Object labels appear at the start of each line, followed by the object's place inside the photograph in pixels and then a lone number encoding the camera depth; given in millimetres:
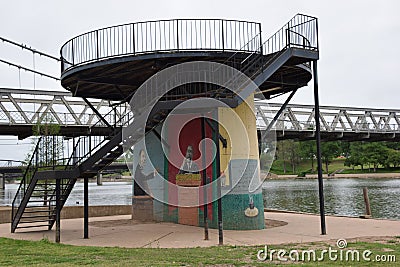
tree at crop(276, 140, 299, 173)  107531
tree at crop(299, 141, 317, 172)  109700
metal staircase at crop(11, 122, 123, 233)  17844
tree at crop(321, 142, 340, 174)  114056
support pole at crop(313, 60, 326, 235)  17750
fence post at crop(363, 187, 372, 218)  24012
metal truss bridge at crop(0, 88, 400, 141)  51469
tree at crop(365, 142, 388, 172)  110250
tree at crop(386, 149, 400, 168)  110000
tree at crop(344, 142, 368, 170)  111688
